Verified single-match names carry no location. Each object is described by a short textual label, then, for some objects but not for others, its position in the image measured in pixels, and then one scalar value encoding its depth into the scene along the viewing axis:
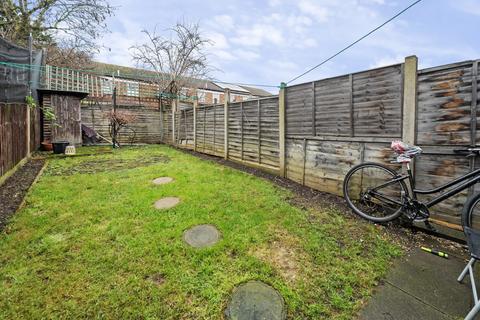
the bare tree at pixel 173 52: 14.88
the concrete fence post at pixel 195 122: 8.18
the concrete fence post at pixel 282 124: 4.58
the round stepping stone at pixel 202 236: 2.36
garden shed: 8.22
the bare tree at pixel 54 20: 9.88
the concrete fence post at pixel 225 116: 6.46
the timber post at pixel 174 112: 9.98
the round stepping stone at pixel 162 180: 4.40
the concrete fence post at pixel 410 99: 2.69
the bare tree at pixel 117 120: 9.40
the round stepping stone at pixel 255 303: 1.54
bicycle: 2.27
